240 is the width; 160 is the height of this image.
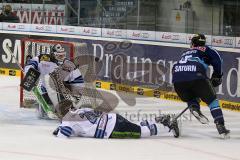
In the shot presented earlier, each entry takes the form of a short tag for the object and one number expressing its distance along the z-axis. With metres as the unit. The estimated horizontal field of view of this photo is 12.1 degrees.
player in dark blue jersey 13.76
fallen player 13.29
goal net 16.42
